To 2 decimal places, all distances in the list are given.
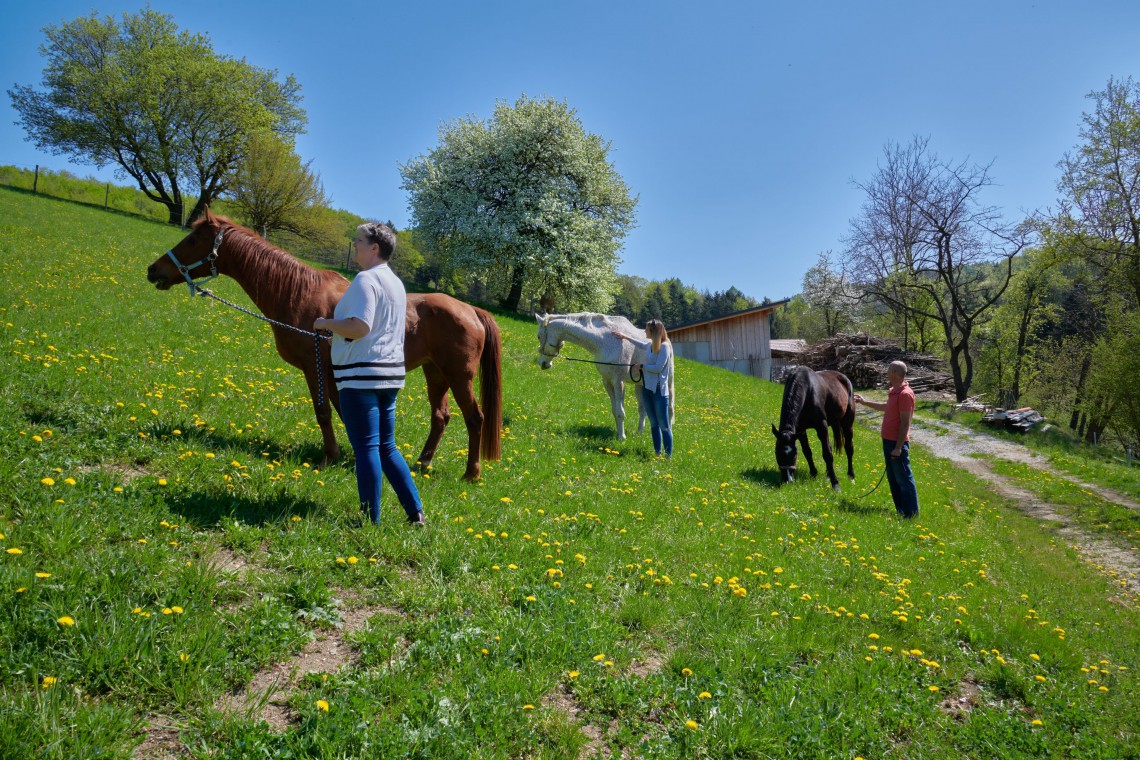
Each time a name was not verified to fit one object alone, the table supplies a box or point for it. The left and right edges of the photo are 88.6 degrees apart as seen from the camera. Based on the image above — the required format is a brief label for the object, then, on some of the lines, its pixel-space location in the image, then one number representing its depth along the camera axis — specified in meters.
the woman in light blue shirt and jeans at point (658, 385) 10.13
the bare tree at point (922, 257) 34.03
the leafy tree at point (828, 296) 53.16
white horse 11.72
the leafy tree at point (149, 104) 40.06
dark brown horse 10.30
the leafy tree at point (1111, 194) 18.70
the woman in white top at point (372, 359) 4.30
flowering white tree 33.81
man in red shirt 9.10
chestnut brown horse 6.34
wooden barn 42.31
